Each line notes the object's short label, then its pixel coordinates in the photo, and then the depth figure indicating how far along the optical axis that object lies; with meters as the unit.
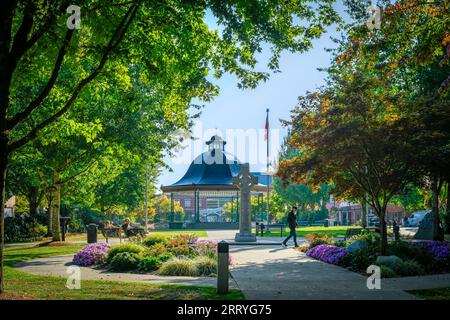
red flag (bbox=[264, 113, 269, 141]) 41.19
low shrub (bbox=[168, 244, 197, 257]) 15.52
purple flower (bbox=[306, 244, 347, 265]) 14.97
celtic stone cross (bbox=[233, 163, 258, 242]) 25.05
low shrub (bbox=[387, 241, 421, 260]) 13.92
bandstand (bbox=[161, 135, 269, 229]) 44.16
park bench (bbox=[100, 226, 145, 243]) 25.20
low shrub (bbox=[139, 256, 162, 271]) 13.70
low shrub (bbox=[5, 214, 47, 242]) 30.89
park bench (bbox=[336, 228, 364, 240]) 24.14
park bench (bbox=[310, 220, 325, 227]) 67.56
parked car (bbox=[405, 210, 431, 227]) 54.38
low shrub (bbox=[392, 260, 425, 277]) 12.25
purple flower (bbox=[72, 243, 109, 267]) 15.41
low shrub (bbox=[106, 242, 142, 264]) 15.08
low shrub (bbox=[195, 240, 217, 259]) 14.73
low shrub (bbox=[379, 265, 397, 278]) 11.77
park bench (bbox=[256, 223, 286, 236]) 37.61
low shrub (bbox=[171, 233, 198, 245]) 17.53
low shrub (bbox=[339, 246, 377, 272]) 13.41
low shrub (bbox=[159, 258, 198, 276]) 12.72
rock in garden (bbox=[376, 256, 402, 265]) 12.65
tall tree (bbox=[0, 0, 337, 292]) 8.59
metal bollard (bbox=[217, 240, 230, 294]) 9.23
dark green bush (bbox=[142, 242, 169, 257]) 15.21
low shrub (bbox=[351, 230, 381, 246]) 16.15
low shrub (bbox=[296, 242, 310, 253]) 19.81
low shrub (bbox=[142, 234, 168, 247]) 18.38
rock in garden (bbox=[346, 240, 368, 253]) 15.51
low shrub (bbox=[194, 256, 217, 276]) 12.85
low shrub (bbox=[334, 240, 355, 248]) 18.41
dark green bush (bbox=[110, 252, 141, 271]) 14.02
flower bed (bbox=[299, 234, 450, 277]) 12.37
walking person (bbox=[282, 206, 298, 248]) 22.05
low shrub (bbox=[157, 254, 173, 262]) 14.39
